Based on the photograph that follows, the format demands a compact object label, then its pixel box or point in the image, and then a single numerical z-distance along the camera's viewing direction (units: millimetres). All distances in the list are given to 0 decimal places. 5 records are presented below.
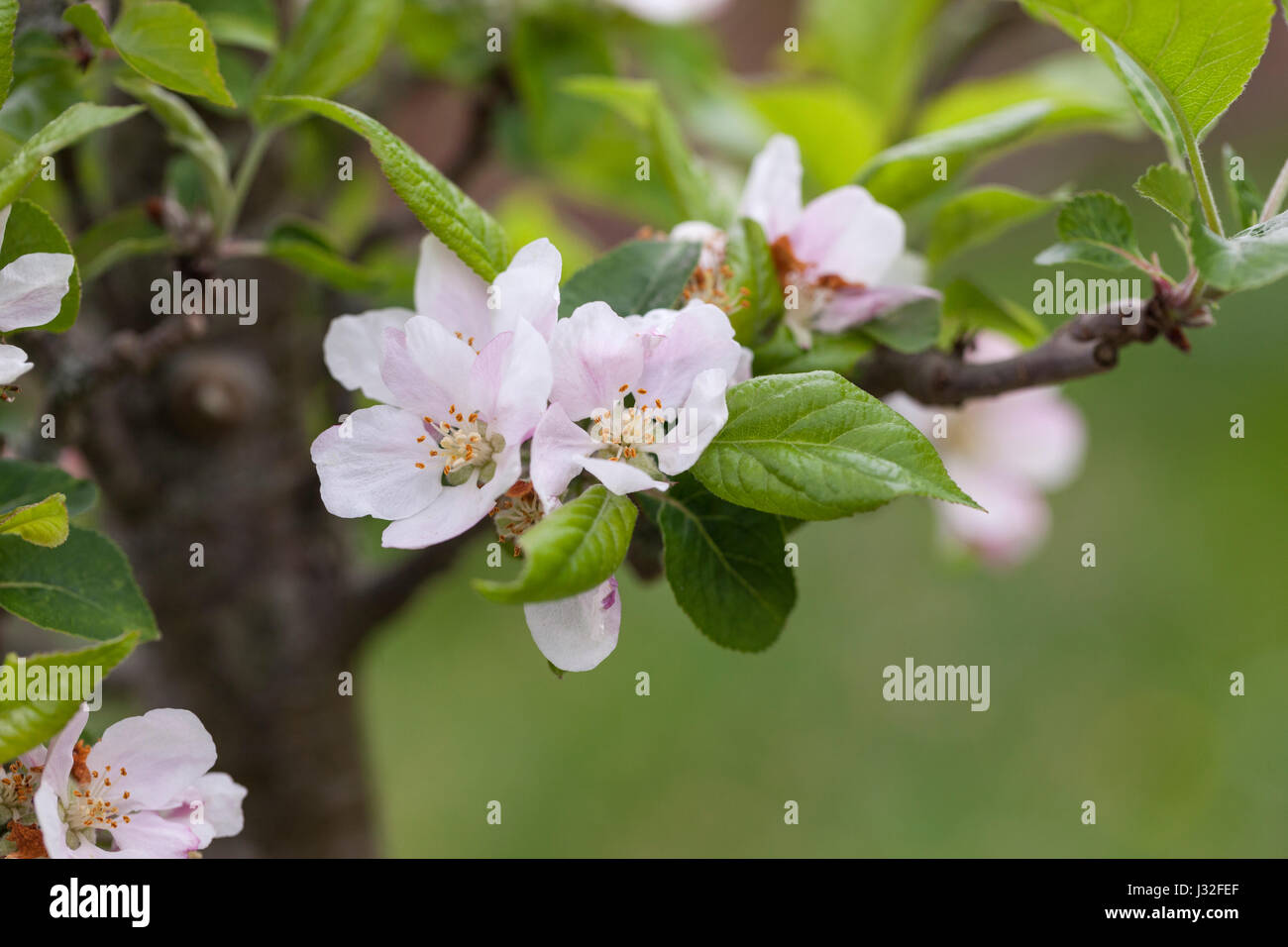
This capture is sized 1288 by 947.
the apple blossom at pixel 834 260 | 695
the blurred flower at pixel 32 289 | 647
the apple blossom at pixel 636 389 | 637
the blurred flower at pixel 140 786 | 659
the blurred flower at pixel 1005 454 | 922
